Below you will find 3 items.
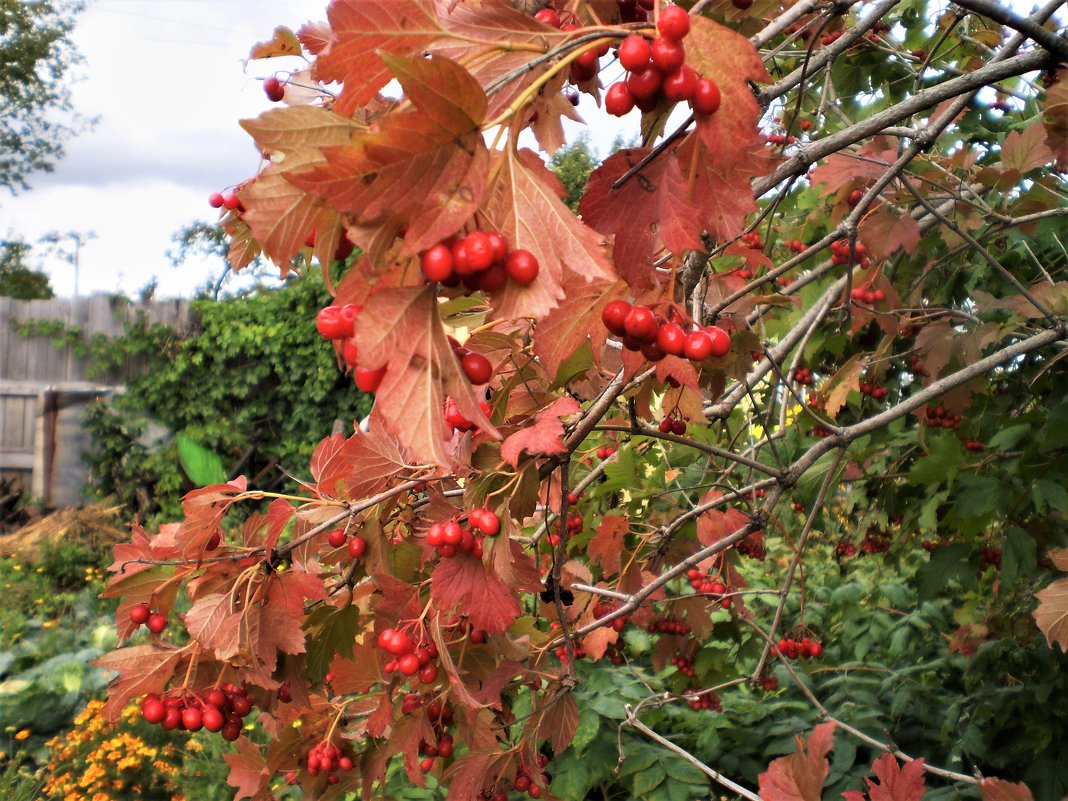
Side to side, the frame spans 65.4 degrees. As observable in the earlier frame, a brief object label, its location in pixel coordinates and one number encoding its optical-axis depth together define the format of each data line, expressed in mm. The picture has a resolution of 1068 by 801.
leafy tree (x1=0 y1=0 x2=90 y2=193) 15641
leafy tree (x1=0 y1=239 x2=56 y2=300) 17641
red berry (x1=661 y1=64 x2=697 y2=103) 671
